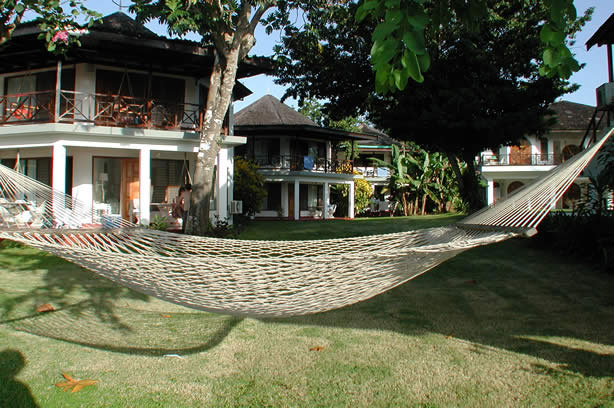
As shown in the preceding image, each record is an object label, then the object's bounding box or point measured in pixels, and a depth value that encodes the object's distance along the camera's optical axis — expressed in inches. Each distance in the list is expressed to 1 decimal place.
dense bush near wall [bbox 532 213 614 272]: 222.2
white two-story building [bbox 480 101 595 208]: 824.9
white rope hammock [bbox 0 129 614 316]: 93.6
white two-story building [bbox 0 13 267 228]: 390.9
